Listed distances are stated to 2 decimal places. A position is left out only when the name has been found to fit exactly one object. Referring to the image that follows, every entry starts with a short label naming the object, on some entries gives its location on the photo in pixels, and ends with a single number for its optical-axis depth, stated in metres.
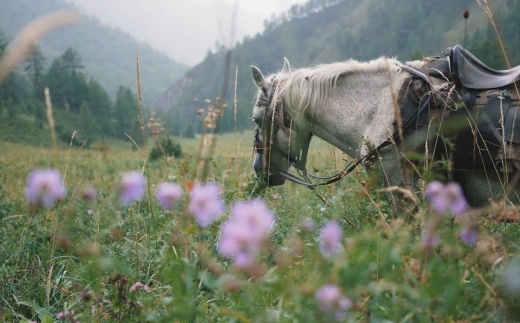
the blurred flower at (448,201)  1.11
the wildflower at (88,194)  1.74
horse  2.83
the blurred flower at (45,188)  1.44
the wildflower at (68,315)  1.25
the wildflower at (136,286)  1.48
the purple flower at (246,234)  0.91
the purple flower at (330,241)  1.13
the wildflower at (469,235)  1.21
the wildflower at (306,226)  1.53
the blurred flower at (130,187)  1.46
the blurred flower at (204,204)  1.16
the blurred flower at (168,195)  1.28
